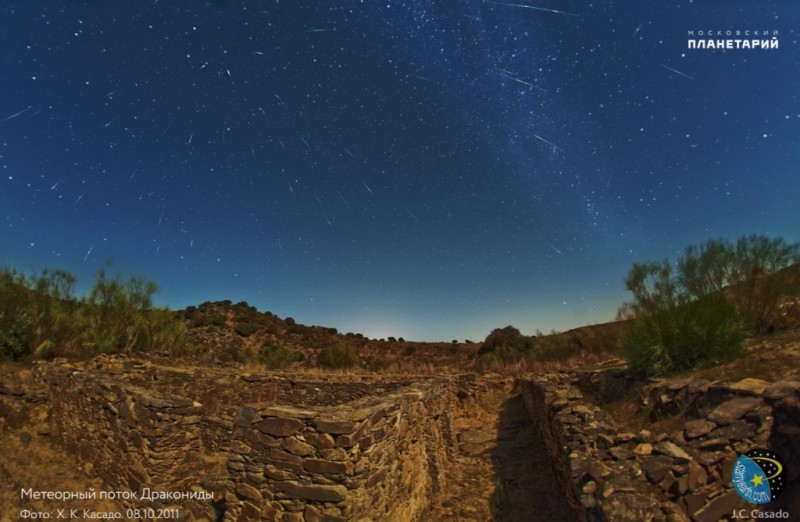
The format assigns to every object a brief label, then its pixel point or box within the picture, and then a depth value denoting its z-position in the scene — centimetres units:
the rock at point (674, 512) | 377
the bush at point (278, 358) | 2408
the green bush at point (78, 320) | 1363
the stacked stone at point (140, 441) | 648
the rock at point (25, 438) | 887
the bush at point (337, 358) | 2459
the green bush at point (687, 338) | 817
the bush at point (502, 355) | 2616
